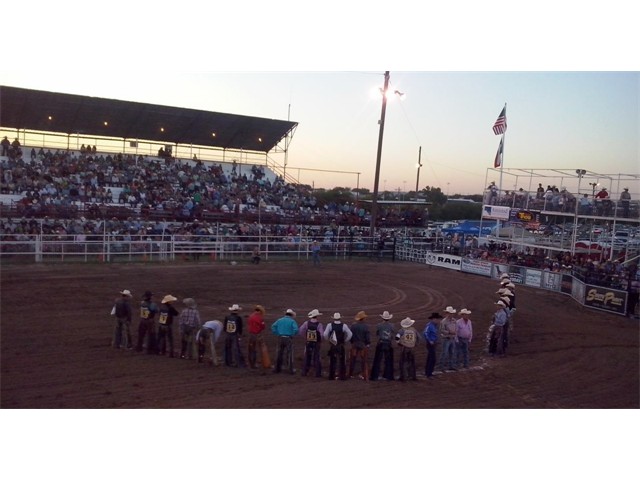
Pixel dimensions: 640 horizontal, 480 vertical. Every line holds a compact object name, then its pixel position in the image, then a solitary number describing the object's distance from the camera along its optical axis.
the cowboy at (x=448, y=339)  11.07
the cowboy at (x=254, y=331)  10.45
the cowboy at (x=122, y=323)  11.01
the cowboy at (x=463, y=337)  11.09
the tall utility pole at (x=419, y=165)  52.22
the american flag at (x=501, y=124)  26.97
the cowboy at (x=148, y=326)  11.00
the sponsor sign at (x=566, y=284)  20.91
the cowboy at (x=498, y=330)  12.23
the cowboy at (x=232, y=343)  10.43
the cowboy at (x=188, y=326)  10.72
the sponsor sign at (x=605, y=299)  18.00
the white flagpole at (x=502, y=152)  26.94
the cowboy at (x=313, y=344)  10.13
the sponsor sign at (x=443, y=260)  26.61
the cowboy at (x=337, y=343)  10.09
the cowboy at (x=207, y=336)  10.56
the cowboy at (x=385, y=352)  10.20
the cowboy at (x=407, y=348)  10.22
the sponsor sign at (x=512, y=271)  23.50
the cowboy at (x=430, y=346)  10.56
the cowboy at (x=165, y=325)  10.88
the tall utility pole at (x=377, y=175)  29.86
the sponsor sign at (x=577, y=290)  19.39
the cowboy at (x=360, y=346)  10.18
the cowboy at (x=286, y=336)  10.12
